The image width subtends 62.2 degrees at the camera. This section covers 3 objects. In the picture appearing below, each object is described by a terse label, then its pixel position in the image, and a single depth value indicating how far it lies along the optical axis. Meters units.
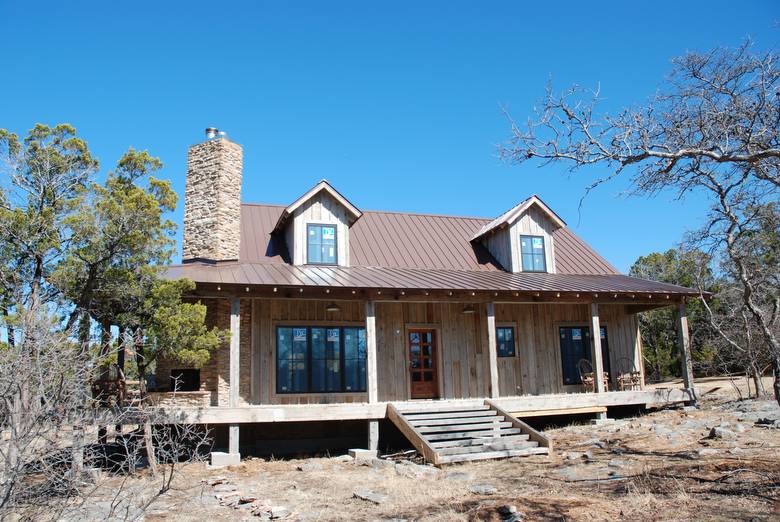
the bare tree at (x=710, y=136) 9.16
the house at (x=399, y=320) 15.05
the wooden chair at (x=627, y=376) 19.36
